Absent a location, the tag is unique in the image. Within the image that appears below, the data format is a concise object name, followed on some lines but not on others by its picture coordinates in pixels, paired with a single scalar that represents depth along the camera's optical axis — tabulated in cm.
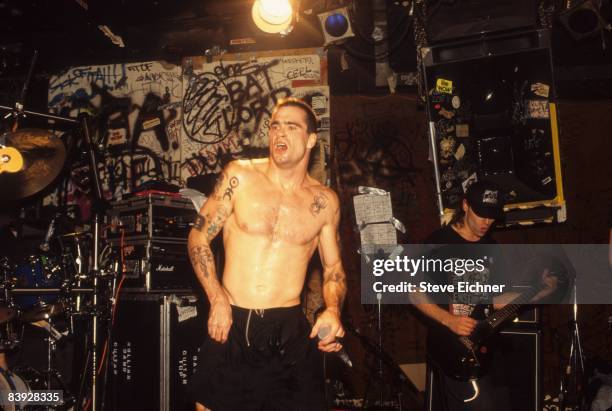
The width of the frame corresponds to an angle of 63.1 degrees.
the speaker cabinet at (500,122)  593
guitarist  427
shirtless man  308
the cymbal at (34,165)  591
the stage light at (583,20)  616
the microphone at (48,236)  550
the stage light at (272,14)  597
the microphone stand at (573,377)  503
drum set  473
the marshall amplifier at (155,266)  518
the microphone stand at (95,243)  462
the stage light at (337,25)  643
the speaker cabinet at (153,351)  476
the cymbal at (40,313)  468
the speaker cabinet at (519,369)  439
